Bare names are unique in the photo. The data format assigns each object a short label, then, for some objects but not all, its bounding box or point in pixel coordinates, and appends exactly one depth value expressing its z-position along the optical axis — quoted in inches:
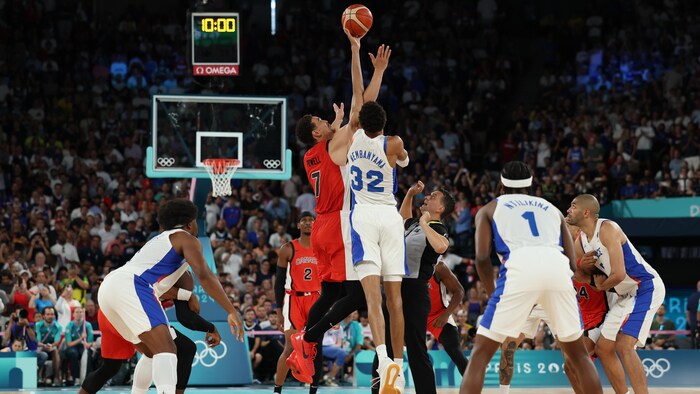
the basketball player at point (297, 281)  469.7
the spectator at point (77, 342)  627.8
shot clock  567.8
